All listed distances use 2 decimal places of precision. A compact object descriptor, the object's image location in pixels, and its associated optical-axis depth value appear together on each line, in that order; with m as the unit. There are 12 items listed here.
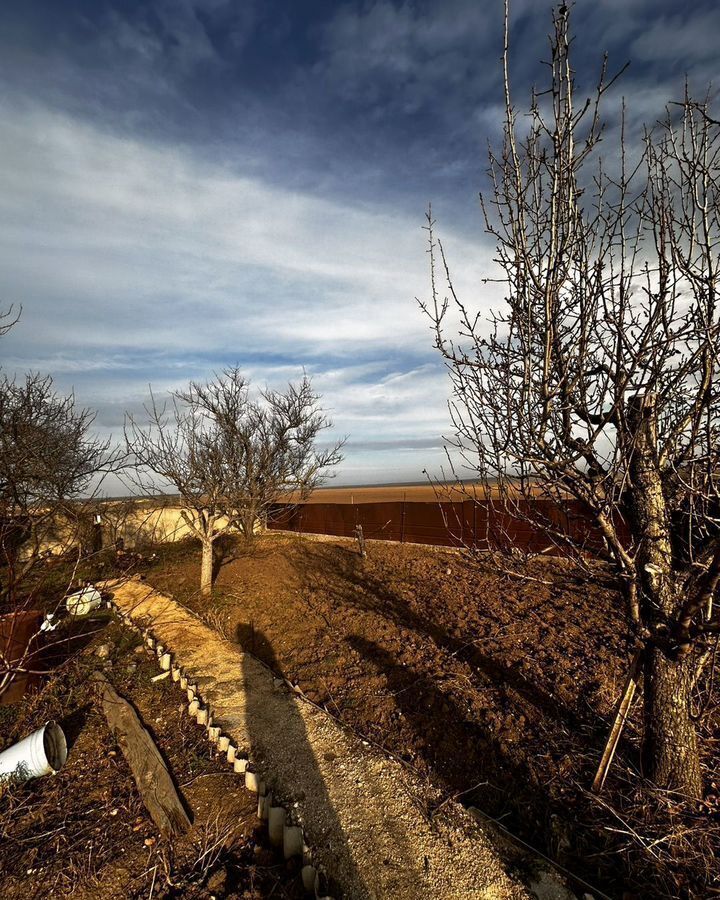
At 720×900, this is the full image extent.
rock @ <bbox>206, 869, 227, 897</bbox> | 3.10
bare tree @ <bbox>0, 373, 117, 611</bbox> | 5.97
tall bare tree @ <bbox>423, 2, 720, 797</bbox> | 2.77
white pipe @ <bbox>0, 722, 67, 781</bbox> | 4.23
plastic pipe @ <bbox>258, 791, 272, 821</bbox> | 3.70
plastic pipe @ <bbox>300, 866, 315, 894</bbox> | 3.03
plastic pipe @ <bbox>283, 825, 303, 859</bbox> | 3.32
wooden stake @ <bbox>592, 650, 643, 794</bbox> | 3.45
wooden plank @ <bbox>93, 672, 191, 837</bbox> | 3.77
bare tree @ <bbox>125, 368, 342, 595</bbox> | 9.80
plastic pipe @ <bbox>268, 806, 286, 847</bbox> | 3.48
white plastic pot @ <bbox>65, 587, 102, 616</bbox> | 8.43
